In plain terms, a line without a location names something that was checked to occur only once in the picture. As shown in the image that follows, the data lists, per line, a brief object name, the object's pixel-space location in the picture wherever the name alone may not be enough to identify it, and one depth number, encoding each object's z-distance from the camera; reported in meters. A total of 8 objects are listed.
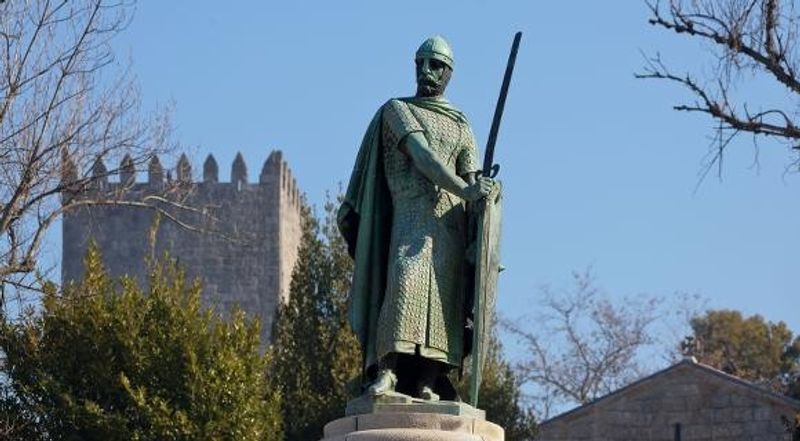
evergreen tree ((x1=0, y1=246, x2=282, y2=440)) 26.28
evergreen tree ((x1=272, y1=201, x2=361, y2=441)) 32.59
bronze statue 12.55
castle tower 61.41
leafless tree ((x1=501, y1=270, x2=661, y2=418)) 48.78
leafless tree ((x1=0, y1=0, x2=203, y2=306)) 23.61
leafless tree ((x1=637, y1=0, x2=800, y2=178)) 20.30
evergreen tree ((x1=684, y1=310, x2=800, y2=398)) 52.06
